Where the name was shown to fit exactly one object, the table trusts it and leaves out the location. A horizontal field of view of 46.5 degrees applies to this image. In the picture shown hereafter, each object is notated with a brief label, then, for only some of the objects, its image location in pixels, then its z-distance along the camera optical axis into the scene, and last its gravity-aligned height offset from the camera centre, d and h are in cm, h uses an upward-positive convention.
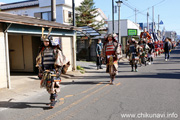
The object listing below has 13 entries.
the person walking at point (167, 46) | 1838 +24
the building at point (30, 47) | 1209 +22
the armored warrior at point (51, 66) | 573 -44
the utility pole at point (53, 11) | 1296 +246
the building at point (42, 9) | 2581 +556
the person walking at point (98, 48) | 1349 +11
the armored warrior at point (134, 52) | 1244 -17
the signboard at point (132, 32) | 3264 +269
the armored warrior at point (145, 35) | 1699 +114
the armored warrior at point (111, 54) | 872 -19
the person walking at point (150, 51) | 1691 -16
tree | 2400 +410
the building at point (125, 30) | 3281 +312
